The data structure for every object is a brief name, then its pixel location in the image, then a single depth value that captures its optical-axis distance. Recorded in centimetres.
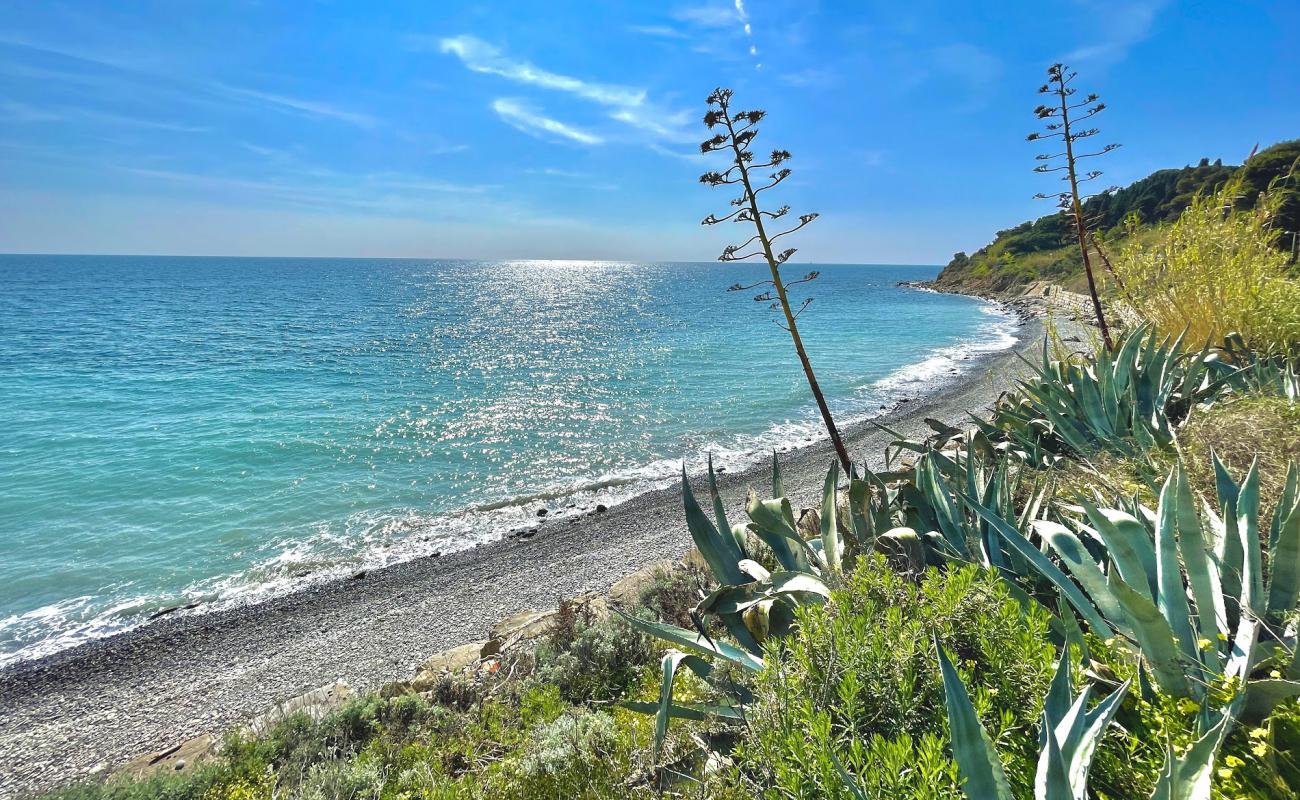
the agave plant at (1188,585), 173
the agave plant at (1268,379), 435
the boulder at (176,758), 482
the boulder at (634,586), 639
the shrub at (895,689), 150
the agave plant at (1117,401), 474
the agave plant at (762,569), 274
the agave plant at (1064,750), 125
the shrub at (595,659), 458
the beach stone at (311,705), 490
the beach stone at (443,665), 546
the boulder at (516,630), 631
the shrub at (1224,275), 576
